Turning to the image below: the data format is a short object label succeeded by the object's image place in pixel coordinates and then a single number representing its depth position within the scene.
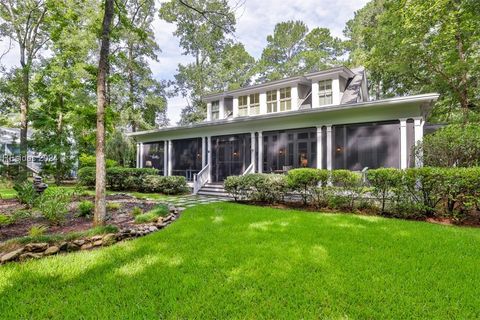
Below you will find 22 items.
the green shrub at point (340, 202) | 7.38
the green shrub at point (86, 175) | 14.00
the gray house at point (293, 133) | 9.05
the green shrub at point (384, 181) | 6.53
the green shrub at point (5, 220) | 5.05
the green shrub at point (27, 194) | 6.50
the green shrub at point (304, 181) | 7.71
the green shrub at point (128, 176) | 13.33
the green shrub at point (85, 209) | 6.18
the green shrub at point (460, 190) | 5.62
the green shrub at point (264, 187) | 8.45
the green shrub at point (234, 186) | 9.12
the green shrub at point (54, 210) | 5.38
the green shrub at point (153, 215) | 5.59
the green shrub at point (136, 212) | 6.26
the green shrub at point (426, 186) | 5.99
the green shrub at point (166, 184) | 12.12
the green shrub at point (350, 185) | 7.26
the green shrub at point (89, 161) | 15.99
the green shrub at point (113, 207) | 6.92
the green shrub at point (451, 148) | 6.99
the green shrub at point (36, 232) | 4.20
